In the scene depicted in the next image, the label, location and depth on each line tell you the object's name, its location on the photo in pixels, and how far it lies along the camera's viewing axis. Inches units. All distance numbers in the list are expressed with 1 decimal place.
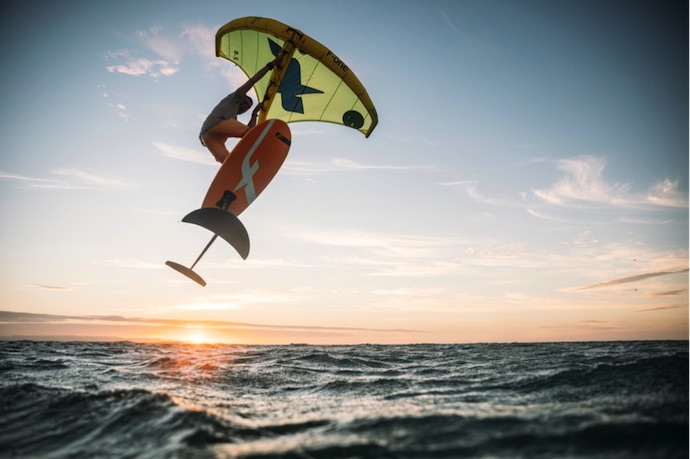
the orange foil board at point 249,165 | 285.1
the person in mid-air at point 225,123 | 298.8
